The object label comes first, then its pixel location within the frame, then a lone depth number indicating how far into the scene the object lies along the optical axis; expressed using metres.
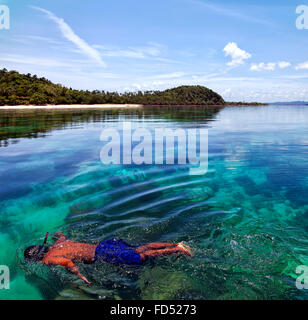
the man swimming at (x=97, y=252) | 5.40
